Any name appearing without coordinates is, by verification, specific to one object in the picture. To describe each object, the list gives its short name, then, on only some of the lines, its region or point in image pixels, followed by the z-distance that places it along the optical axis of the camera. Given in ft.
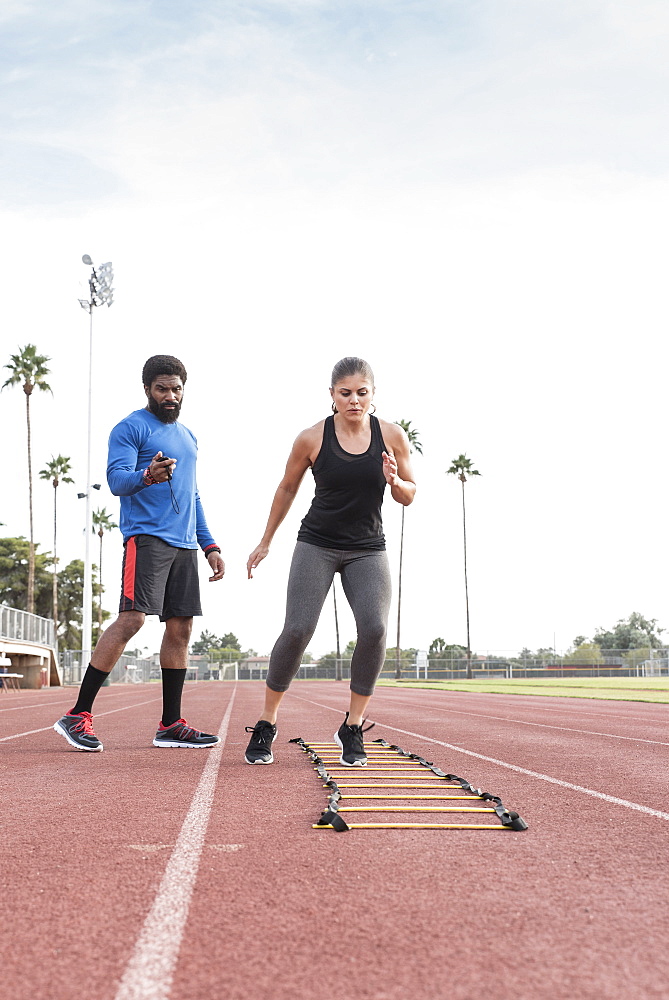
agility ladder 11.66
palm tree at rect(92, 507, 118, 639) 253.03
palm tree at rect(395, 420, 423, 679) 216.33
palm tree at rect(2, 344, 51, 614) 141.69
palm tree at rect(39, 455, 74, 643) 199.31
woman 17.40
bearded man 18.99
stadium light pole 118.32
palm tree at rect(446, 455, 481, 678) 212.84
